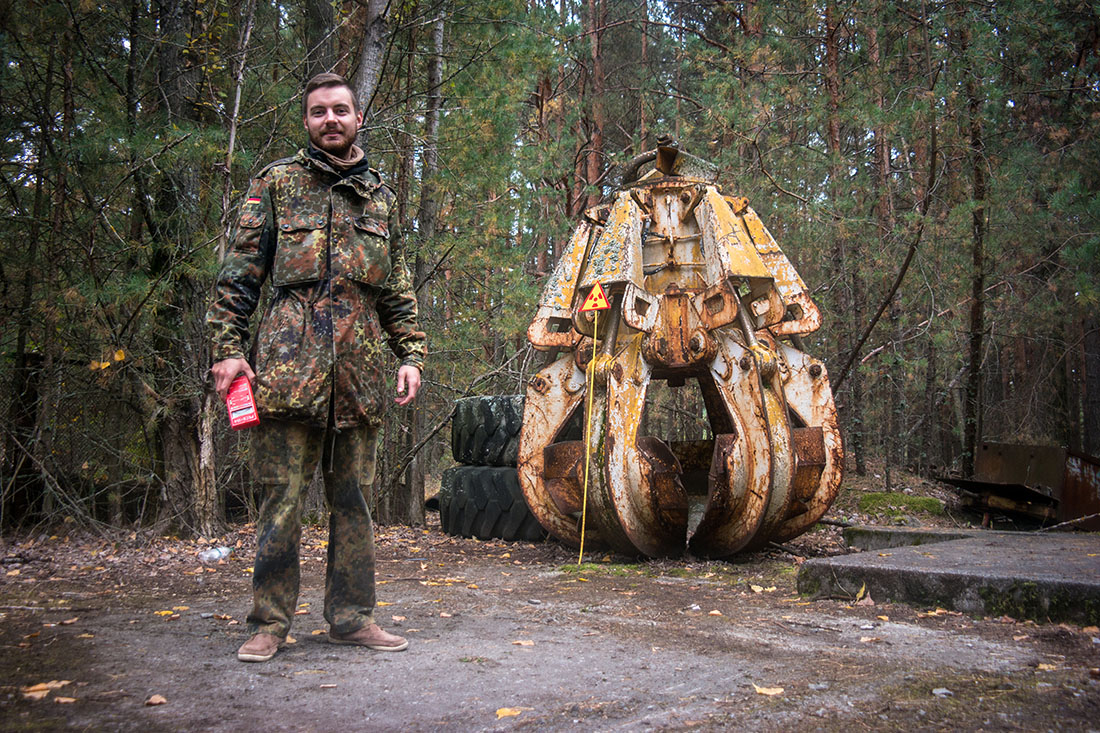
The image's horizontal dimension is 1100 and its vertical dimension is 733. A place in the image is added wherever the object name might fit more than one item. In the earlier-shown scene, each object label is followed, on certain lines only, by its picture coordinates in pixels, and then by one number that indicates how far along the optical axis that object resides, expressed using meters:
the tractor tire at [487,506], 6.67
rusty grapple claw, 4.95
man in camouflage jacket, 2.79
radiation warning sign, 5.19
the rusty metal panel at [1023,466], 7.13
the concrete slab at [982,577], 3.13
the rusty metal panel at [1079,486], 6.96
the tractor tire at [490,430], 7.00
